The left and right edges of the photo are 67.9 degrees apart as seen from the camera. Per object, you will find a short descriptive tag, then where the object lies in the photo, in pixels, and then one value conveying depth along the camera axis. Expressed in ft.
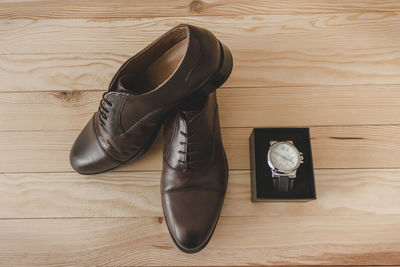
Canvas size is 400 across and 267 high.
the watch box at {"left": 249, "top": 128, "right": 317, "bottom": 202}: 2.72
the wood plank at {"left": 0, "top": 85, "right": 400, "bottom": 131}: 3.22
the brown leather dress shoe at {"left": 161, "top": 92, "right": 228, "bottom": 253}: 2.66
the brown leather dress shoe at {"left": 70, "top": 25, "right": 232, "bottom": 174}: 2.35
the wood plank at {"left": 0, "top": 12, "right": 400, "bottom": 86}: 3.32
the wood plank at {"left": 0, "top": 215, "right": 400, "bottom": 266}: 2.93
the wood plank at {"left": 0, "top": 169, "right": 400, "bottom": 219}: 3.00
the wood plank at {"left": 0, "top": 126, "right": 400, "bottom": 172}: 3.11
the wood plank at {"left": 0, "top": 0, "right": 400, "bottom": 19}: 3.47
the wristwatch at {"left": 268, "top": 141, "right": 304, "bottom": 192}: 2.59
